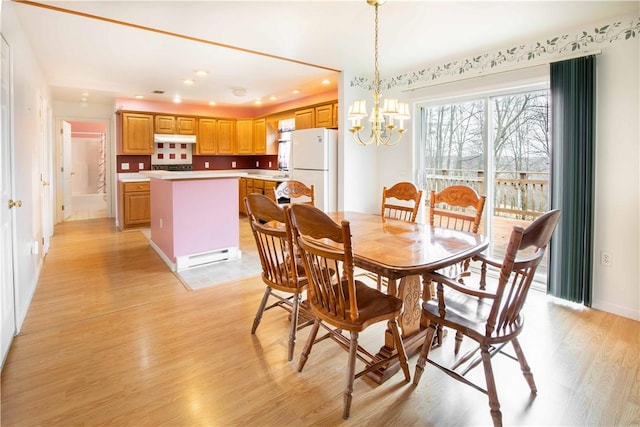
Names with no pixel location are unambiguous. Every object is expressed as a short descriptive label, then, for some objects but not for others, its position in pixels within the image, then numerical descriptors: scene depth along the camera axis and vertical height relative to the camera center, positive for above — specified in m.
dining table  1.78 -0.33
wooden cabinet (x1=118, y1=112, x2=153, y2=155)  6.40 +1.14
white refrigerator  4.79 +0.41
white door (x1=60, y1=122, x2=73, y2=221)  6.88 +0.47
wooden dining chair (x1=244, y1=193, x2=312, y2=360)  2.12 -0.41
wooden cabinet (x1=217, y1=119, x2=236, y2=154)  7.52 +1.25
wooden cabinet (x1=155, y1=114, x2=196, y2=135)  6.75 +1.36
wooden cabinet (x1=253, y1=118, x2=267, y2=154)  7.45 +1.25
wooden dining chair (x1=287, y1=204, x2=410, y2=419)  1.63 -0.54
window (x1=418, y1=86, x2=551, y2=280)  3.62 +0.47
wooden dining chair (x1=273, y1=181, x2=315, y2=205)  3.31 +0.04
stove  7.10 +0.57
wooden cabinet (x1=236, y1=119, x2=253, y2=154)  7.71 +1.28
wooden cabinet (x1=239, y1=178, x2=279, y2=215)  6.63 +0.17
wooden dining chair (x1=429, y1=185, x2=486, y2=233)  2.58 -0.05
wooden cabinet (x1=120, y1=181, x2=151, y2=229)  6.12 -0.15
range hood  6.72 +1.10
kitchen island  4.00 -0.26
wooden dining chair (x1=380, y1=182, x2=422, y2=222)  3.03 +0.00
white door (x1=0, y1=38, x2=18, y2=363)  2.16 -0.13
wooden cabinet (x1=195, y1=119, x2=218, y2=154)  7.28 +1.19
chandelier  2.49 +0.59
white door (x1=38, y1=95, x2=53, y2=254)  4.61 +0.37
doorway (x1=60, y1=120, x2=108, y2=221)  8.97 +0.75
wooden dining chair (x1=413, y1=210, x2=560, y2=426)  1.49 -0.60
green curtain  2.92 +0.17
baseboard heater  4.02 -0.73
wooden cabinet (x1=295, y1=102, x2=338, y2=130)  5.30 +1.22
